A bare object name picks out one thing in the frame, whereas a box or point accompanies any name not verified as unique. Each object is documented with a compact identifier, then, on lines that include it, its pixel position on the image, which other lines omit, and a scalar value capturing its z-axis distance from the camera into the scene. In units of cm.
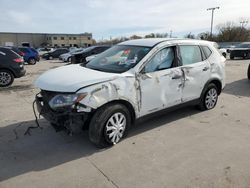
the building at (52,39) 6095
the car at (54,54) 2262
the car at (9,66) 687
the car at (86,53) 1284
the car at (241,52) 1554
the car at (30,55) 1597
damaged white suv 278
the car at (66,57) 1777
